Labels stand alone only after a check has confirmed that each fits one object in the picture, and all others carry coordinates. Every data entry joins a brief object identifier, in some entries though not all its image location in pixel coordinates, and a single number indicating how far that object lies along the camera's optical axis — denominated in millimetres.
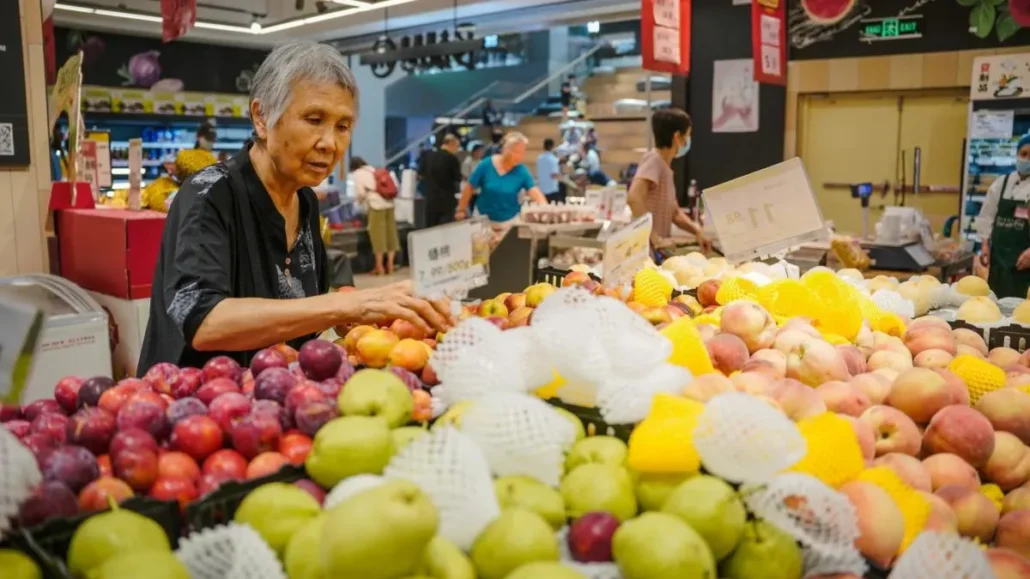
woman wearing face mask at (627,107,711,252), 5977
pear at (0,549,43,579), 1007
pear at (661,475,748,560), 1119
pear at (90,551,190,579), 955
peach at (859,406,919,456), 1587
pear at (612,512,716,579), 1032
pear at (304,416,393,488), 1223
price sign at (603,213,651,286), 2465
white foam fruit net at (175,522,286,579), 1029
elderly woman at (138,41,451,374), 1968
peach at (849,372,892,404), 1781
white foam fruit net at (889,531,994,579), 1093
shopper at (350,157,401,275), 11633
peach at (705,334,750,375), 1902
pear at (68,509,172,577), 1047
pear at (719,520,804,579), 1139
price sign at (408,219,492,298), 1689
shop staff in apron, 6164
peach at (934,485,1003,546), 1436
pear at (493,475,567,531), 1174
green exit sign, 8500
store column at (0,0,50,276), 4066
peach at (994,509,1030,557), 1425
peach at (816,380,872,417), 1677
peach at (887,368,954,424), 1708
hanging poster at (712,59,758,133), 9570
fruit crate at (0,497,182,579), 1033
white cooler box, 3908
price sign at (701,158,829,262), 3080
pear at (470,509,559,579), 1059
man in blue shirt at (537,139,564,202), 12453
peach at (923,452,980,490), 1525
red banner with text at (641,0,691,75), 6145
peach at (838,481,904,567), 1225
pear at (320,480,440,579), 945
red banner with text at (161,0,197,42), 7266
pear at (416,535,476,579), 1030
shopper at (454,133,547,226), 8484
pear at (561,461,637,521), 1200
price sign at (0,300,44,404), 1121
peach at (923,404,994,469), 1590
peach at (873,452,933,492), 1462
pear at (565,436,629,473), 1298
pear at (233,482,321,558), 1116
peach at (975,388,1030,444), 1716
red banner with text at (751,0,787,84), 7102
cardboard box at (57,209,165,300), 4359
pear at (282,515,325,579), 1047
